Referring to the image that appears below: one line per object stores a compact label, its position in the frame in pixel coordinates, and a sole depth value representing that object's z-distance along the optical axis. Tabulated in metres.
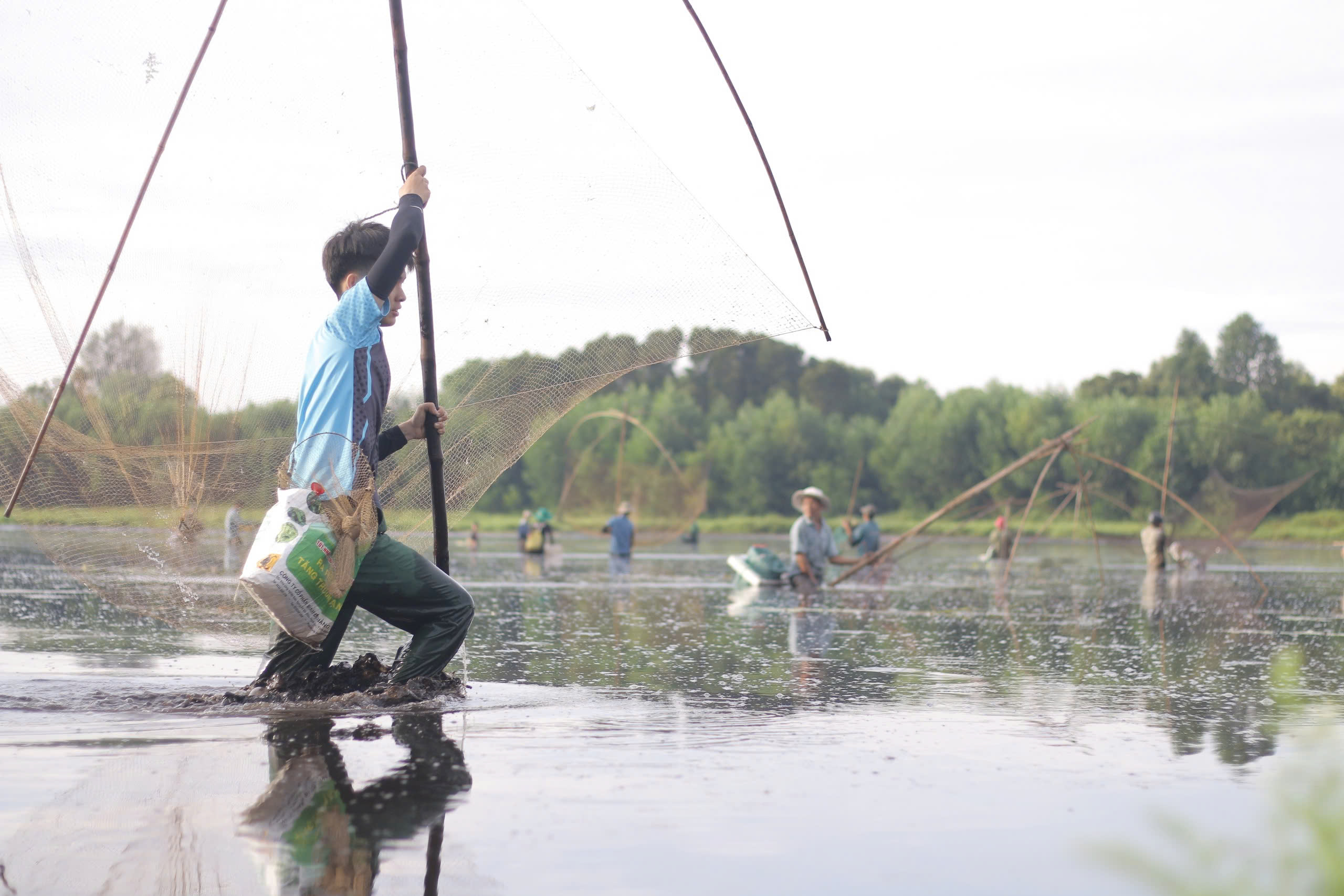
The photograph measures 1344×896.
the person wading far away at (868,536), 23.34
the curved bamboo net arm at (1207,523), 19.95
